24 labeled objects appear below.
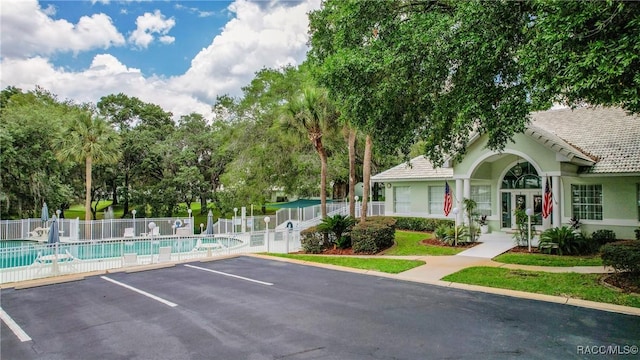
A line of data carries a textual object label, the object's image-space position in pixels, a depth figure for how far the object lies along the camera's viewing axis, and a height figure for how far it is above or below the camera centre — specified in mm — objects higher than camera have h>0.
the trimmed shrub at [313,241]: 18234 -2268
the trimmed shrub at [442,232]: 17562 -1852
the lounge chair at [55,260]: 12648 -2235
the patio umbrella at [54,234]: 16688 -1649
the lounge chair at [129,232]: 25734 -2469
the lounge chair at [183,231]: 25402 -2455
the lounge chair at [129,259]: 14465 -2406
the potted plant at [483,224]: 20189 -1693
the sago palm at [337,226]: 18219 -1557
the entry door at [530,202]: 18950 -521
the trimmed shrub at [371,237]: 16719 -1929
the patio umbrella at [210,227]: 21112 -1802
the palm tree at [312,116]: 19453 +3973
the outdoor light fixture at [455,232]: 16953 -1760
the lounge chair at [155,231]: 25581 -2442
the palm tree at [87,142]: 27656 +3978
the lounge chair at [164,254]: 15273 -2368
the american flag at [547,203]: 16172 -485
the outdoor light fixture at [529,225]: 15320 -1346
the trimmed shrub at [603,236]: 15992 -1905
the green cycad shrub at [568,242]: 14570 -1941
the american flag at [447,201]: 18992 -450
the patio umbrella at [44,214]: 23906 -1109
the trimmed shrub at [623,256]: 9278 -1627
